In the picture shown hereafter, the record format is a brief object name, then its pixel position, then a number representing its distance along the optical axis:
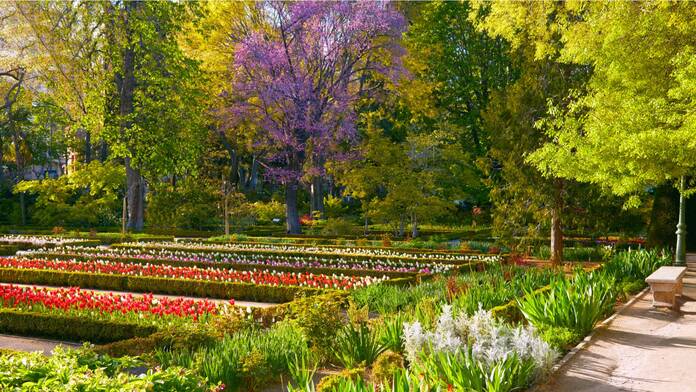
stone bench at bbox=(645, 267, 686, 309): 10.80
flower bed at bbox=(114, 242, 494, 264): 17.48
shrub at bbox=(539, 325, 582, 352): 7.84
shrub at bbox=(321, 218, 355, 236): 27.75
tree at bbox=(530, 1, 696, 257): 11.49
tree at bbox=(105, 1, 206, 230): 25.02
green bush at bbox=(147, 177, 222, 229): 32.12
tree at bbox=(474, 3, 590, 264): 17.41
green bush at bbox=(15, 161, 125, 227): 31.06
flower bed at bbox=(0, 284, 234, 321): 9.66
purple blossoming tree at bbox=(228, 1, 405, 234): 28.61
